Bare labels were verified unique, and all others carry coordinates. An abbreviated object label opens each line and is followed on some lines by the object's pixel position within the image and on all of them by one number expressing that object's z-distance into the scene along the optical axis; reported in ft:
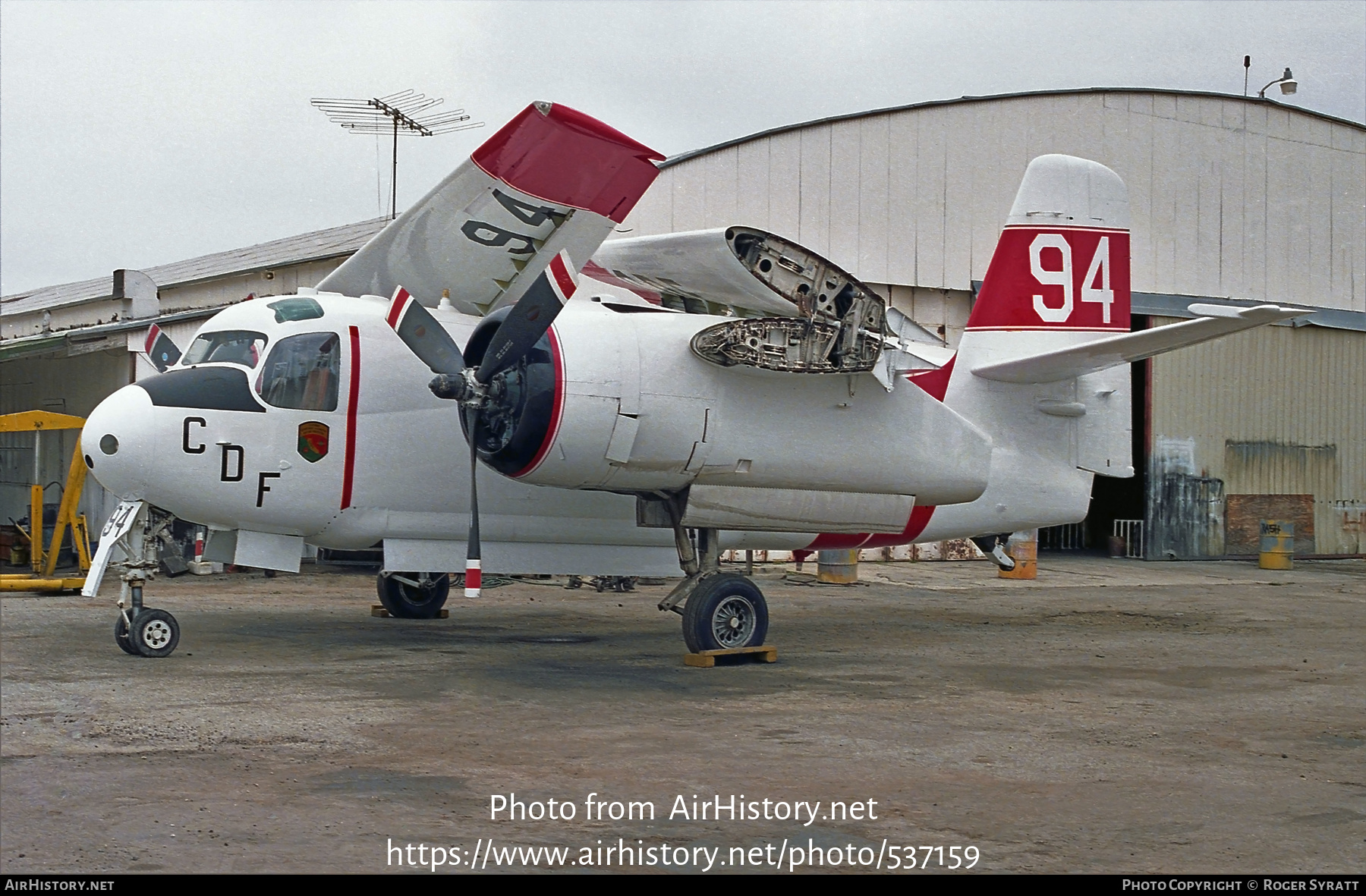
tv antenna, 95.04
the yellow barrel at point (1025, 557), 75.10
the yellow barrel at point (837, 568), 69.56
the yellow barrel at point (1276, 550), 85.20
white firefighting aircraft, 35.91
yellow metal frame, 59.98
